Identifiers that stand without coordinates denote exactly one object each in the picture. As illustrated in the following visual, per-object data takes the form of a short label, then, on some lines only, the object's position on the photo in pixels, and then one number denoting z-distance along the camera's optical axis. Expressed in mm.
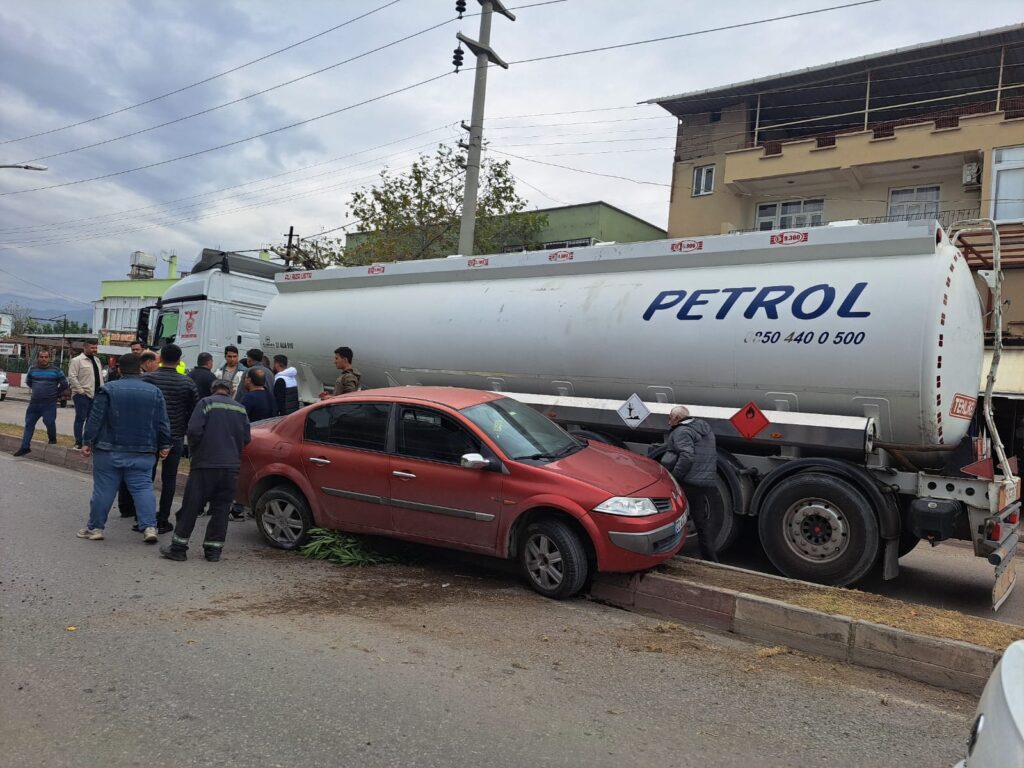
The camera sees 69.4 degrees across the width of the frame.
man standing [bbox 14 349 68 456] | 11555
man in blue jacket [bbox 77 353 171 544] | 6414
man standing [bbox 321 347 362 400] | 8805
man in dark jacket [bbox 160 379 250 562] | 6125
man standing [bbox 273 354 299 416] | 9570
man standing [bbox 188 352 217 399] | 8703
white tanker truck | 6105
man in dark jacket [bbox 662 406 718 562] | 6477
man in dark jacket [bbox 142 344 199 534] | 7020
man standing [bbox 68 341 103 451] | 11172
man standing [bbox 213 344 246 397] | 10141
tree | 22500
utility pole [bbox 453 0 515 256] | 13969
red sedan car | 5352
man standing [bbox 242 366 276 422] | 8156
